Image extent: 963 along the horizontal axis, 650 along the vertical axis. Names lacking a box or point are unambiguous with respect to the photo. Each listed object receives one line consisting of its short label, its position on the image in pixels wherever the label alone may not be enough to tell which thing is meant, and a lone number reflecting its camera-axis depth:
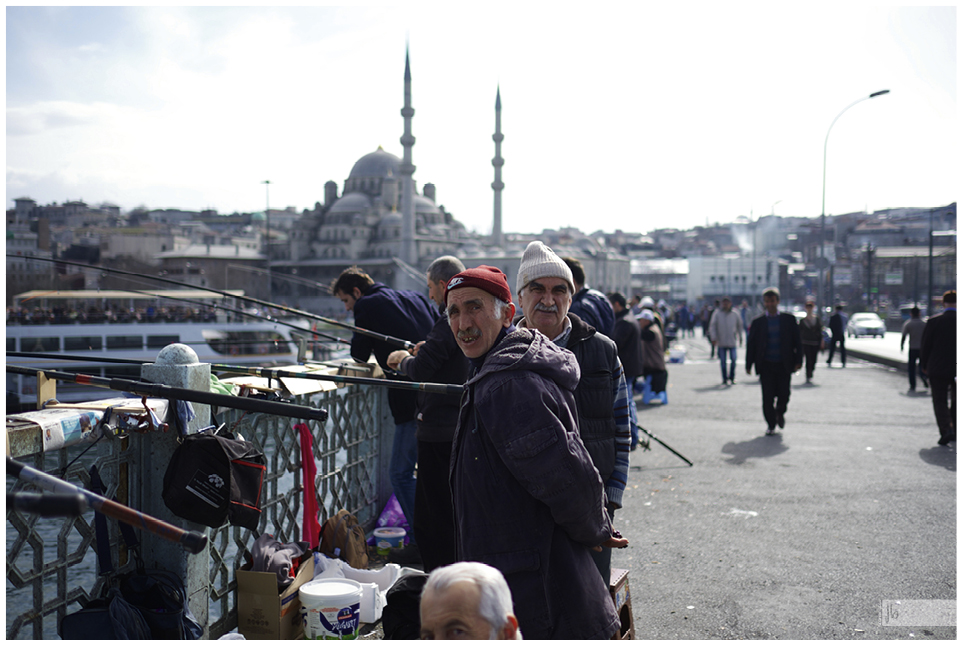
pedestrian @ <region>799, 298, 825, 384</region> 15.18
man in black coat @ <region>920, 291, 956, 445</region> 8.11
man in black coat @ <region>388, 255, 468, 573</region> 3.92
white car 35.19
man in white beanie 3.00
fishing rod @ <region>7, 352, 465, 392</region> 2.82
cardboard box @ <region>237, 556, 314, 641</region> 3.48
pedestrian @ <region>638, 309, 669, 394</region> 11.44
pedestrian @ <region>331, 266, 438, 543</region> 4.67
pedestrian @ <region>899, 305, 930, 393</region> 13.42
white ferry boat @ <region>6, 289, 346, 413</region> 28.92
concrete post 3.15
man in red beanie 2.14
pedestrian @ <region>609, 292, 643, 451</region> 8.52
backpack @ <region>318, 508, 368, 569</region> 4.37
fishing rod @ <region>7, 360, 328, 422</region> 2.29
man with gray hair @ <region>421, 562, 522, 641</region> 1.85
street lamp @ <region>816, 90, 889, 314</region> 22.69
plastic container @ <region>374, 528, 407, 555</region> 4.81
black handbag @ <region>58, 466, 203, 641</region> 2.69
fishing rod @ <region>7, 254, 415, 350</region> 4.28
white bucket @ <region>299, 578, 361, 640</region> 3.52
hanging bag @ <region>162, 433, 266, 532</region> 2.89
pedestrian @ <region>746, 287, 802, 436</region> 8.95
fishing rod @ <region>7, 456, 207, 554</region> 1.58
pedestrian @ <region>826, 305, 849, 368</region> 18.59
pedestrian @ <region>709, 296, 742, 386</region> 14.72
